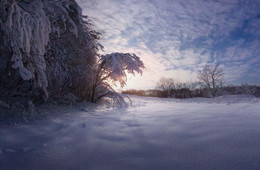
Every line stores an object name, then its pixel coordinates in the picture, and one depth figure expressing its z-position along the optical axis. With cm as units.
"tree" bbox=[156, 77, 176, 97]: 2775
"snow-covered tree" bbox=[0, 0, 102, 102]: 173
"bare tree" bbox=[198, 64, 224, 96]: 2384
